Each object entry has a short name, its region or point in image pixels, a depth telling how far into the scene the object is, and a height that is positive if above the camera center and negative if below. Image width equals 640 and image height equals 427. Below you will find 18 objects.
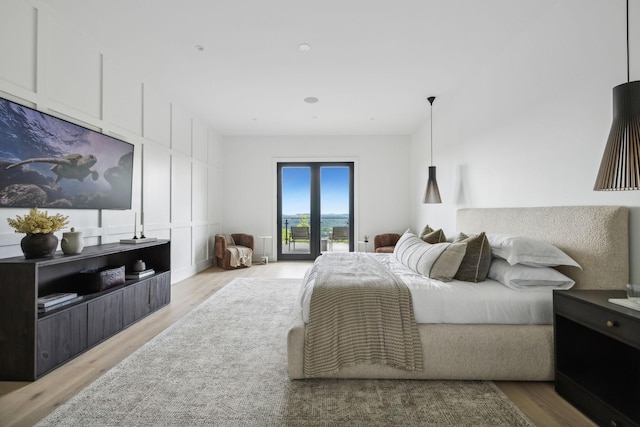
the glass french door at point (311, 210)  6.96 +0.16
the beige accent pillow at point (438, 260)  2.29 -0.33
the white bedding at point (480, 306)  2.00 -0.58
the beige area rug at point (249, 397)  1.63 -1.07
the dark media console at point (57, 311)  2.00 -0.73
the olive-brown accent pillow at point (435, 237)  3.14 -0.21
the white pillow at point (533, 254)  2.10 -0.25
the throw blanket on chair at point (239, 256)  5.86 -0.75
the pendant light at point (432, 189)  4.57 +0.42
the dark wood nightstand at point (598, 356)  1.44 -0.80
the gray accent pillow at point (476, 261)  2.28 -0.33
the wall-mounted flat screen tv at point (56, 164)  2.22 +0.46
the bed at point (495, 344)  1.93 -0.81
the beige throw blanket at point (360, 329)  1.93 -0.71
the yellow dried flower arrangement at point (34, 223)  2.13 -0.04
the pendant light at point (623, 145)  1.54 +0.37
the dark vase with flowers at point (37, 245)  2.16 -0.20
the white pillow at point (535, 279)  2.09 -0.42
